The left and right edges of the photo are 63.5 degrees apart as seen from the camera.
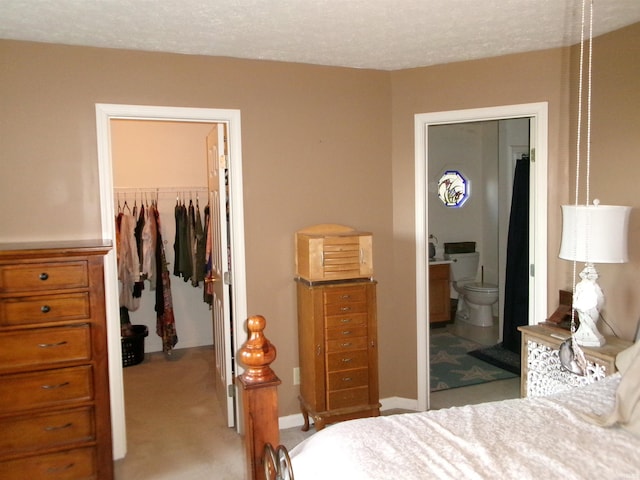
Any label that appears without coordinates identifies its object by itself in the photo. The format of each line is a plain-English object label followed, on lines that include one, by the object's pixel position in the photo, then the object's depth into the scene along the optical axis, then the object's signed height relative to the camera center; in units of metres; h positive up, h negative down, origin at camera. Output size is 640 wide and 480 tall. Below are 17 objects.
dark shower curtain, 4.72 -0.43
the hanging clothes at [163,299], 4.89 -0.77
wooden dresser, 2.46 -0.70
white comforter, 1.35 -0.67
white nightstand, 2.51 -0.78
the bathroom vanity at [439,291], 5.57 -0.84
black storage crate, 4.73 -1.18
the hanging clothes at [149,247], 4.84 -0.26
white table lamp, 2.43 -0.16
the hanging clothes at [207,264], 4.29 -0.39
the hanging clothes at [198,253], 4.97 -0.34
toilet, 5.67 -0.86
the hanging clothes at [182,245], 5.00 -0.26
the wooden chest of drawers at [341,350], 3.12 -0.82
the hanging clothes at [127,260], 4.77 -0.38
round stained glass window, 6.06 +0.28
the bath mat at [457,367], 4.16 -1.33
